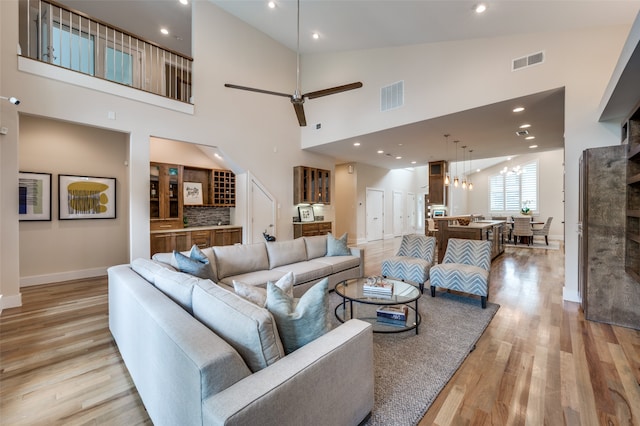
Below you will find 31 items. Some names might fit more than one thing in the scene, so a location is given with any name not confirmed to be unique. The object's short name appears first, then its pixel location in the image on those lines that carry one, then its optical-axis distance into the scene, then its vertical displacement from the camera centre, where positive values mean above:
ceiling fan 3.55 +1.56
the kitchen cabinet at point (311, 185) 6.98 +0.71
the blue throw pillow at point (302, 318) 1.43 -0.57
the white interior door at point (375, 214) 10.09 -0.10
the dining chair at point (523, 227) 8.55 -0.51
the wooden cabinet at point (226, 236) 5.71 -0.54
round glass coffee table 2.67 -0.87
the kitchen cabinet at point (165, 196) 5.46 +0.33
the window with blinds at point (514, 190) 10.73 +0.87
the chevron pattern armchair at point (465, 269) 3.46 -0.78
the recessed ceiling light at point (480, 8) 3.42 +2.59
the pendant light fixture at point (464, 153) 6.94 +1.63
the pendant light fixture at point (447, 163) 5.96 +1.57
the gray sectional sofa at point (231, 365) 1.02 -0.67
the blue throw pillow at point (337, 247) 4.53 -0.60
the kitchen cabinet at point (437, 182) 8.44 +0.94
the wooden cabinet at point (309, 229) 6.94 -0.46
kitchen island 5.59 -0.48
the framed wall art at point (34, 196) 4.33 +0.25
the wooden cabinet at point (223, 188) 6.35 +0.56
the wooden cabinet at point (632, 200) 2.81 +0.11
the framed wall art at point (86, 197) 4.71 +0.26
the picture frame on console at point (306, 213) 7.19 -0.06
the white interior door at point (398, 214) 11.67 -0.12
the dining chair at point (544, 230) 8.70 -0.63
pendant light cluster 6.05 +1.62
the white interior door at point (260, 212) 6.11 -0.01
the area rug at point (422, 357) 1.77 -1.25
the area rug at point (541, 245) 8.41 -1.11
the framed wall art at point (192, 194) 5.96 +0.40
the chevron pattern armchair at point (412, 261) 3.97 -0.76
